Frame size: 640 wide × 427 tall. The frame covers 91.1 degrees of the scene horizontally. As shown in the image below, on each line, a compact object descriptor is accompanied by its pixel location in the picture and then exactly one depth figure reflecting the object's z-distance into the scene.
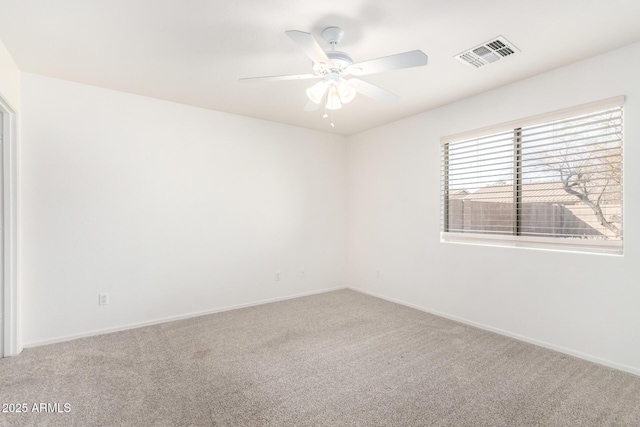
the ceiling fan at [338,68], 1.87
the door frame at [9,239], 2.69
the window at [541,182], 2.64
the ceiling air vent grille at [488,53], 2.38
